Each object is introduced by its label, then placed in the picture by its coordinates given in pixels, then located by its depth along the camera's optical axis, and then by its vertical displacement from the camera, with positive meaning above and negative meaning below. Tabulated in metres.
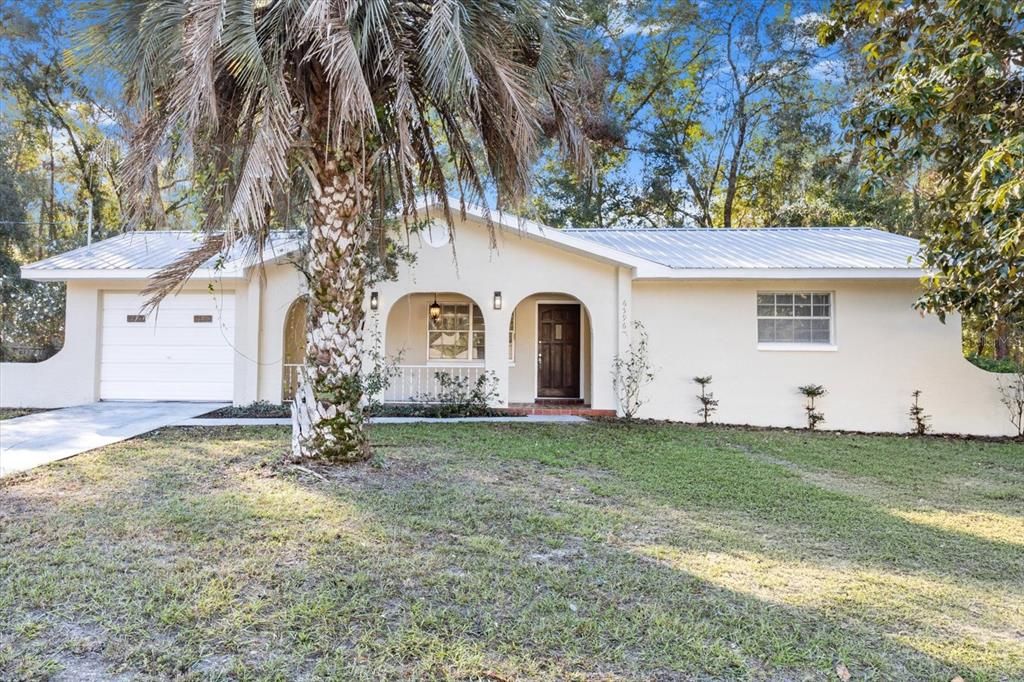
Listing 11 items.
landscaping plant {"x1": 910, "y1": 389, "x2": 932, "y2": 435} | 10.31 -1.09
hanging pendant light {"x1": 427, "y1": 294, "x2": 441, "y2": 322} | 12.20 +1.09
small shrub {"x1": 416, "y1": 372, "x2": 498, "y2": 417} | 10.46 -0.70
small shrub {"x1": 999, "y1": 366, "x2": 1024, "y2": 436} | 10.12 -0.66
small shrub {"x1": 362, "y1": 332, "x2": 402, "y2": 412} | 9.98 -0.11
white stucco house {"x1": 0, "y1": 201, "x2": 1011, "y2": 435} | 10.33 +0.68
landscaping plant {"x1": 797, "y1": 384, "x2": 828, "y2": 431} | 10.43 -0.85
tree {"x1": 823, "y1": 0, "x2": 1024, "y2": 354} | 5.50 +2.77
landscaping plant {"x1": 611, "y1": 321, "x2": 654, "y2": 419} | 10.56 -0.24
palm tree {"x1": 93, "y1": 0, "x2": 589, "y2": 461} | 4.88 +2.58
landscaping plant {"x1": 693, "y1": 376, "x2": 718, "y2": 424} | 10.62 -0.79
